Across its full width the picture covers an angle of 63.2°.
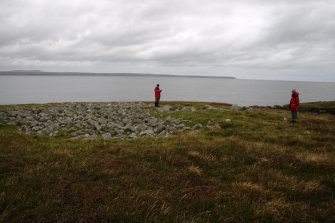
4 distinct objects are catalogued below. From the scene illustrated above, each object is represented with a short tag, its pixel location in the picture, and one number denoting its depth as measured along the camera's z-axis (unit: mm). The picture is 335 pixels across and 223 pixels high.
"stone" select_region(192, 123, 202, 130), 20323
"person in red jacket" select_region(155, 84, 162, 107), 36500
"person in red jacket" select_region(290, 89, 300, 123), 24389
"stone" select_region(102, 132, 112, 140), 16622
